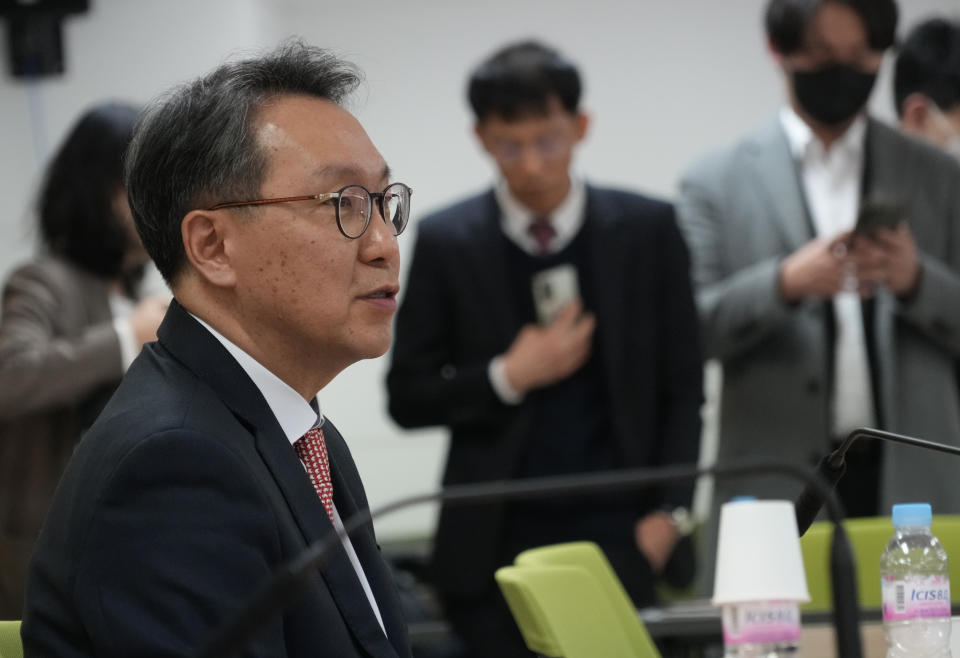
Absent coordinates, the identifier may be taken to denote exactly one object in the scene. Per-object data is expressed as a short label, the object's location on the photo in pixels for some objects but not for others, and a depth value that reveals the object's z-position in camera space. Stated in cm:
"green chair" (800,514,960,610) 481
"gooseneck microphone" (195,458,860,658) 167
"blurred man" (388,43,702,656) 591
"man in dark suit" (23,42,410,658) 271
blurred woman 588
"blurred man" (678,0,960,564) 603
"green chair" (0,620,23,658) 295
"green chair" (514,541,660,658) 399
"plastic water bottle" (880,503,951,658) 311
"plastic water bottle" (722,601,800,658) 262
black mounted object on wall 929
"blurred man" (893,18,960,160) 809
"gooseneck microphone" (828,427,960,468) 261
